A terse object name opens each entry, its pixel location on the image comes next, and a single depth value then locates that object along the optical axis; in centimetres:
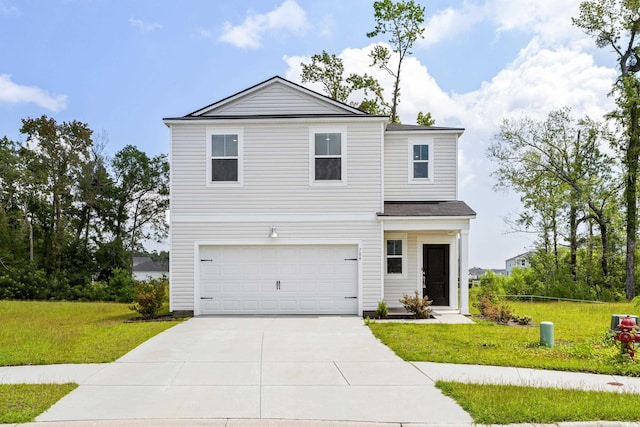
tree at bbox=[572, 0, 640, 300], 2738
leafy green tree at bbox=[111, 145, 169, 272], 3491
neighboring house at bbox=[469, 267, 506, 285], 8588
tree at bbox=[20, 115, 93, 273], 3225
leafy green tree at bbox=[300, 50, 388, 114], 3216
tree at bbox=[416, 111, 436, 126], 3058
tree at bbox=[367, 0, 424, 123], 3092
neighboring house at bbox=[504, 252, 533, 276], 7166
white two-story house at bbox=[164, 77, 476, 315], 1638
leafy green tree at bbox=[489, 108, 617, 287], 2931
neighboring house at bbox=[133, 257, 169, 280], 5857
